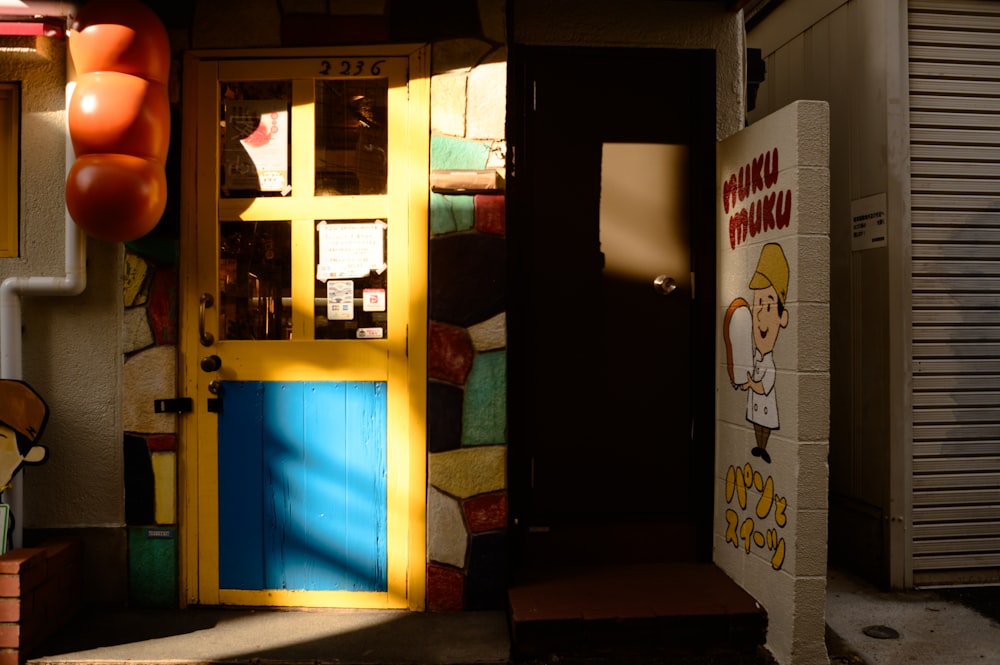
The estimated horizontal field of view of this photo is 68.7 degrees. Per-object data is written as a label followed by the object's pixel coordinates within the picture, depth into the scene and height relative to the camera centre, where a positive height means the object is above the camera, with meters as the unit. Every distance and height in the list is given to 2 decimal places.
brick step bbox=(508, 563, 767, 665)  3.17 -1.32
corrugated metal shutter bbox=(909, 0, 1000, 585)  4.15 +0.15
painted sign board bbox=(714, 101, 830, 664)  3.06 -0.20
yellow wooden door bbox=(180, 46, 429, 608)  3.67 -0.07
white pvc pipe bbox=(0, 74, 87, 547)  3.56 +0.17
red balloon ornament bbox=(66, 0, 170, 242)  3.12 +0.88
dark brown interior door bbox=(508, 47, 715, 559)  3.81 +0.11
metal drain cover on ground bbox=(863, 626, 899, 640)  3.48 -1.47
